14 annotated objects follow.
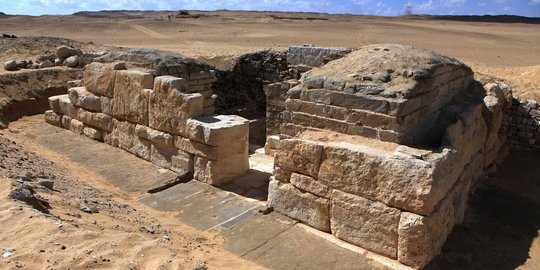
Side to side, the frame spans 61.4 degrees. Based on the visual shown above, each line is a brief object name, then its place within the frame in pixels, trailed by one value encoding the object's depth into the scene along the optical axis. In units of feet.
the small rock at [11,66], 39.68
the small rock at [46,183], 17.35
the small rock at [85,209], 16.03
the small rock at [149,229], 15.91
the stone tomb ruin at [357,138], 15.46
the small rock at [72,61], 40.34
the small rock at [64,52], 42.65
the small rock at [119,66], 26.40
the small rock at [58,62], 41.47
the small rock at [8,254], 11.55
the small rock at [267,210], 19.12
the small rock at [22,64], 40.33
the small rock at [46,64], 40.60
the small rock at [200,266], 12.42
